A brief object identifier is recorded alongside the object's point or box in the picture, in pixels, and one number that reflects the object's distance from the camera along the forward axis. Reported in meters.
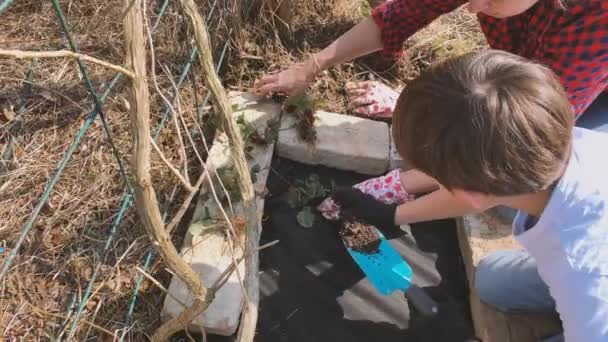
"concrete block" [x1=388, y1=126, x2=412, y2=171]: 1.81
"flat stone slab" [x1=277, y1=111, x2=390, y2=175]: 1.80
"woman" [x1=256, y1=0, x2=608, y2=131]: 1.25
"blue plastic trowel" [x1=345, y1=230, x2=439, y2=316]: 1.57
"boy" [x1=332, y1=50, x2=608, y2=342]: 0.86
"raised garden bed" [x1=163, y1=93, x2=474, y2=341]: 1.52
